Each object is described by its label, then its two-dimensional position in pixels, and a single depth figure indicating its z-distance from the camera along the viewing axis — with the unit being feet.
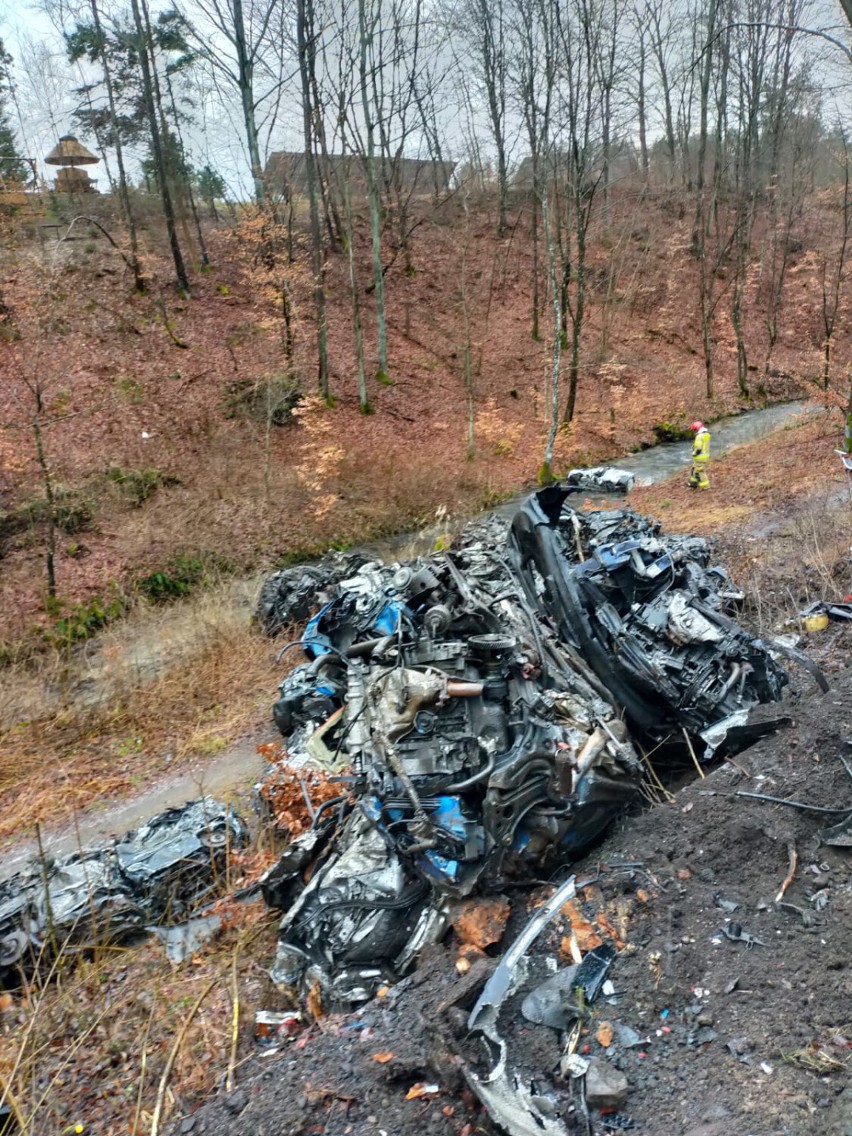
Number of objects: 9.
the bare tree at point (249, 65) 61.05
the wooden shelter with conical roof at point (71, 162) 84.28
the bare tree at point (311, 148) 55.16
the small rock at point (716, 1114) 7.74
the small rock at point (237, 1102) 9.59
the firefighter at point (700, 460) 45.27
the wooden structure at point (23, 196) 58.11
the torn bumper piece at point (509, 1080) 8.29
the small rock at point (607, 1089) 8.36
